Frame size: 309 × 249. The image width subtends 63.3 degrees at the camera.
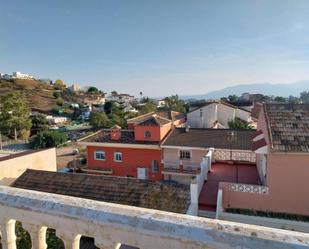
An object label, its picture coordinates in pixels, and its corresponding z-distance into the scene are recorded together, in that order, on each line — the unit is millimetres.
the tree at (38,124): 54797
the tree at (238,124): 33312
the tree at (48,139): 41844
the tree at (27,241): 3053
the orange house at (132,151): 22531
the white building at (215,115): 35188
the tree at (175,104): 60469
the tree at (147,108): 58694
